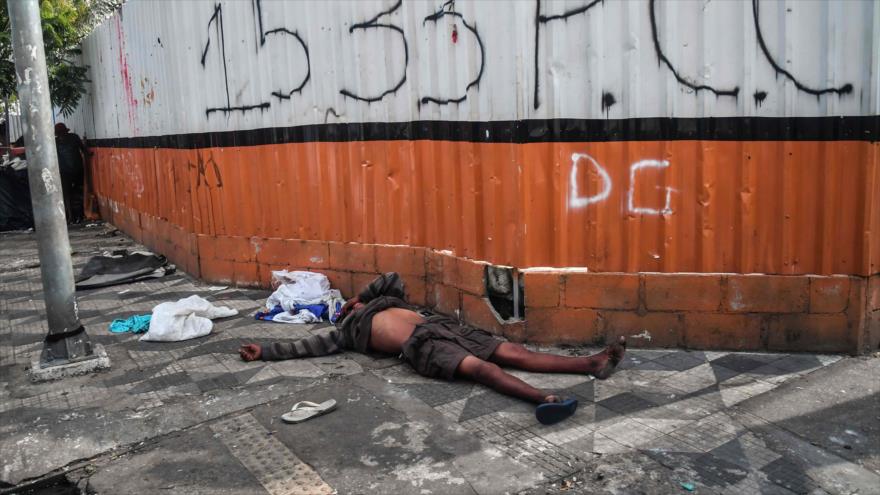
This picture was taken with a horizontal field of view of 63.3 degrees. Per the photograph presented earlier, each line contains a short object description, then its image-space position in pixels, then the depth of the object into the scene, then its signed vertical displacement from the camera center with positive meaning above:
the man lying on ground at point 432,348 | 3.99 -1.20
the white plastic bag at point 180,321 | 5.34 -1.18
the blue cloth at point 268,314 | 5.88 -1.25
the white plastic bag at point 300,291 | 5.96 -1.10
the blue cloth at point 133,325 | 5.71 -1.26
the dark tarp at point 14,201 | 12.52 -0.51
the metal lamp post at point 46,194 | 4.49 -0.15
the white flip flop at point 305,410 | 3.80 -1.35
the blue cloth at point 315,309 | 5.80 -1.21
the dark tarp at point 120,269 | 7.54 -1.12
